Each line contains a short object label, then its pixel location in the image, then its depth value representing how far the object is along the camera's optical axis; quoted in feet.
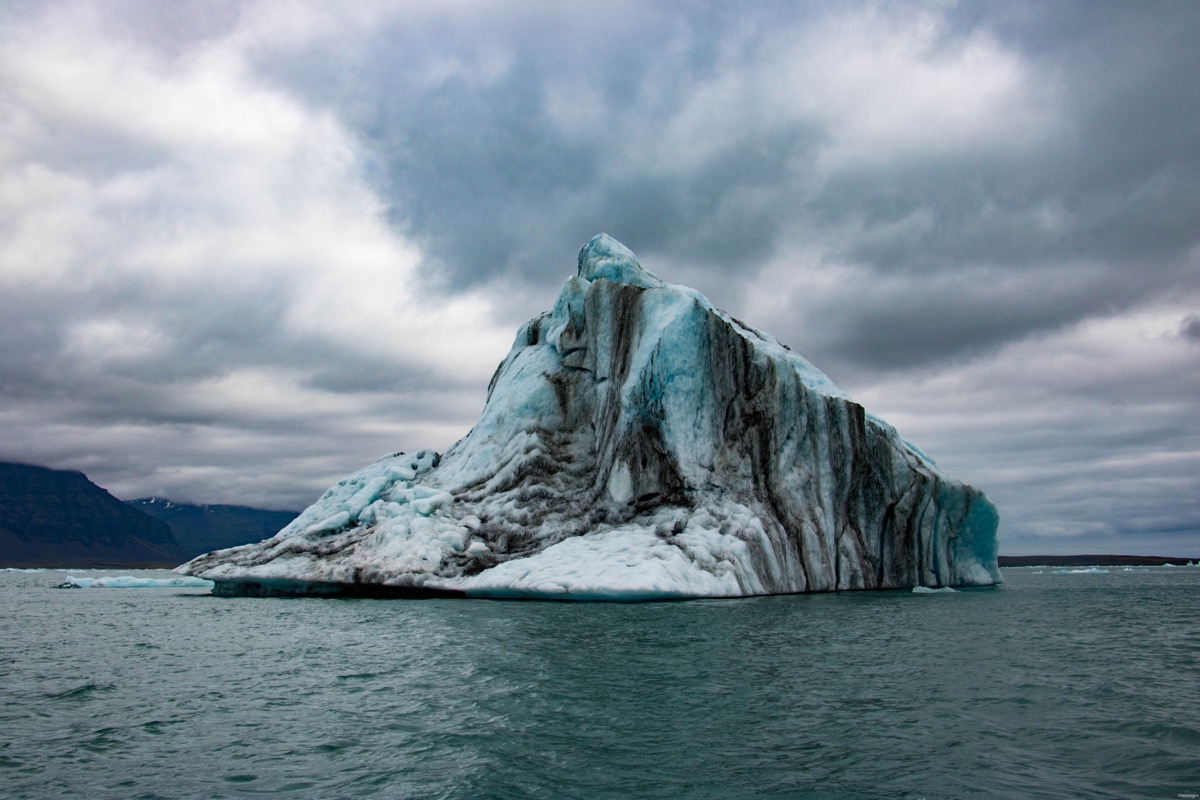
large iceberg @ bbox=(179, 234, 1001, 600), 81.61
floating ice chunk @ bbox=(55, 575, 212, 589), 142.10
